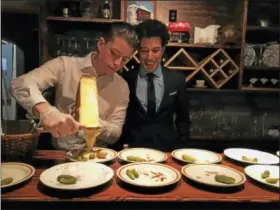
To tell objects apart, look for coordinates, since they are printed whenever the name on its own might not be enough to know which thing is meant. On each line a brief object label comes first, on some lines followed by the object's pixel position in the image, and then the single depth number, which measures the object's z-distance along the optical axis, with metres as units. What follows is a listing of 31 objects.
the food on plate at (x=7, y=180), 0.79
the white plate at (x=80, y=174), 0.81
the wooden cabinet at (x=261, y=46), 2.31
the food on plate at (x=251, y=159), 1.08
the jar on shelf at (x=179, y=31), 2.26
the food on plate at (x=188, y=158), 1.09
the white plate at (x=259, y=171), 0.89
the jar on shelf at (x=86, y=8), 2.19
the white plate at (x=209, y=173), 0.87
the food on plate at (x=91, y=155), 1.03
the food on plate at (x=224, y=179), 0.87
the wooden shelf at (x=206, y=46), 2.26
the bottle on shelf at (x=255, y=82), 2.39
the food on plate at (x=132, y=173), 0.89
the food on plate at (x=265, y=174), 0.92
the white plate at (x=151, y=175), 0.85
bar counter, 0.77
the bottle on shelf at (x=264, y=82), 2.39
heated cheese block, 0.89
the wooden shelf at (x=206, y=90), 2.29
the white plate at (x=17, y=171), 0.84
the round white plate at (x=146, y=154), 1.10
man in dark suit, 1.55
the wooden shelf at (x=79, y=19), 2.13
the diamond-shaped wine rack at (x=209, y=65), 2.32
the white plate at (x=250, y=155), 1.04
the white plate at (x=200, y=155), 1.11
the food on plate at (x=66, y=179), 0.81
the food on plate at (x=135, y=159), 1.08
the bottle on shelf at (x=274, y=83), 2.37
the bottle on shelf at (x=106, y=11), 2.21
